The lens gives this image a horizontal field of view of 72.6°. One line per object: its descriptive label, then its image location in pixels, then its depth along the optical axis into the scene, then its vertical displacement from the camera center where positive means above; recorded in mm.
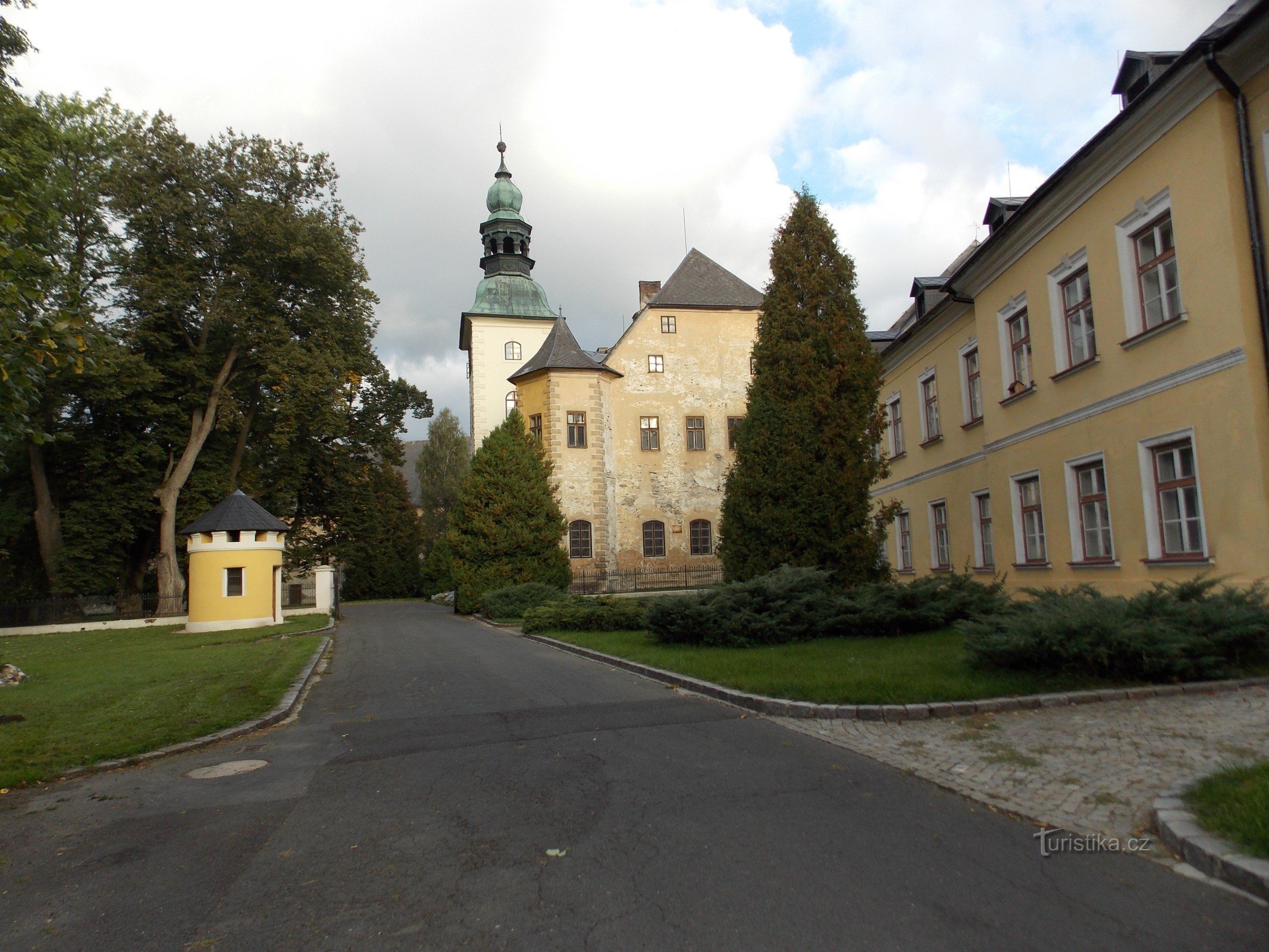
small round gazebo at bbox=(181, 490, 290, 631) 27422 +379
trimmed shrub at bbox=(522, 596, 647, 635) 19875 -1285
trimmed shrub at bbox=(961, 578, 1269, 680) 8422 -990
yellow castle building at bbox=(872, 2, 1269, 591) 10750 +2973
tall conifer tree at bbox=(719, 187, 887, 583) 16578 +2252
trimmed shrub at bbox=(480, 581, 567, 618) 27141 -1093
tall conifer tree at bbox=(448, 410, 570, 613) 31047 +1514
